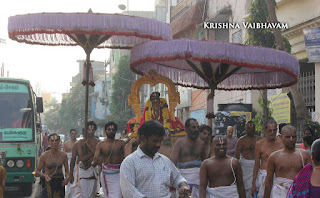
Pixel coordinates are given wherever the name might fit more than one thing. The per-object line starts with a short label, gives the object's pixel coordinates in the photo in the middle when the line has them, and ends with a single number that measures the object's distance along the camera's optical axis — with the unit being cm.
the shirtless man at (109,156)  1024
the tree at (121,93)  5141
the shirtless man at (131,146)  981
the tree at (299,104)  1302
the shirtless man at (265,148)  882
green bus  1393
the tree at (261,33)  1603
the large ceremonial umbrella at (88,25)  969
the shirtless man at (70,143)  1513
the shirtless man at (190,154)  909
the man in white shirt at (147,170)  462
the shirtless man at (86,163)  1116
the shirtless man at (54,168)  1092
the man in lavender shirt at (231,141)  1230
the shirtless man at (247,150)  1066
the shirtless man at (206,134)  970
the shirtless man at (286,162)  701
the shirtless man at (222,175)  714
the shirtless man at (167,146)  951
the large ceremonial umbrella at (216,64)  906
